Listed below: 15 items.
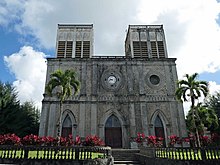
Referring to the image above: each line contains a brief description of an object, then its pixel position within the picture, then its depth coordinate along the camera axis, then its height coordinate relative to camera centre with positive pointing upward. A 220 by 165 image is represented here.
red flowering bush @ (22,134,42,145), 13.37 -0.73
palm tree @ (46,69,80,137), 16.83 +4.54
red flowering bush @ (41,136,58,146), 14.05 -0.81
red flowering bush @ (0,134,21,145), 12.30 -0.59
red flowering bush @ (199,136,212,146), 17.41 -1.18
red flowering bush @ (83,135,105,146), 13.40 -0.87
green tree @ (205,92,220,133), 27.37 +4.09
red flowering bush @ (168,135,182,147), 16.11 -0.93
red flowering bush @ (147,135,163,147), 15.51 -1.07
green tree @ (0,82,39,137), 23.08 +2.05
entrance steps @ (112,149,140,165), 12.68 -2.12
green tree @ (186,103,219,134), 22.38 +1.32
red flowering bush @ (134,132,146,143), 16.97 -0.78
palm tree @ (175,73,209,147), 17.73 +3.89
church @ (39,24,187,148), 21.31 +4.72
